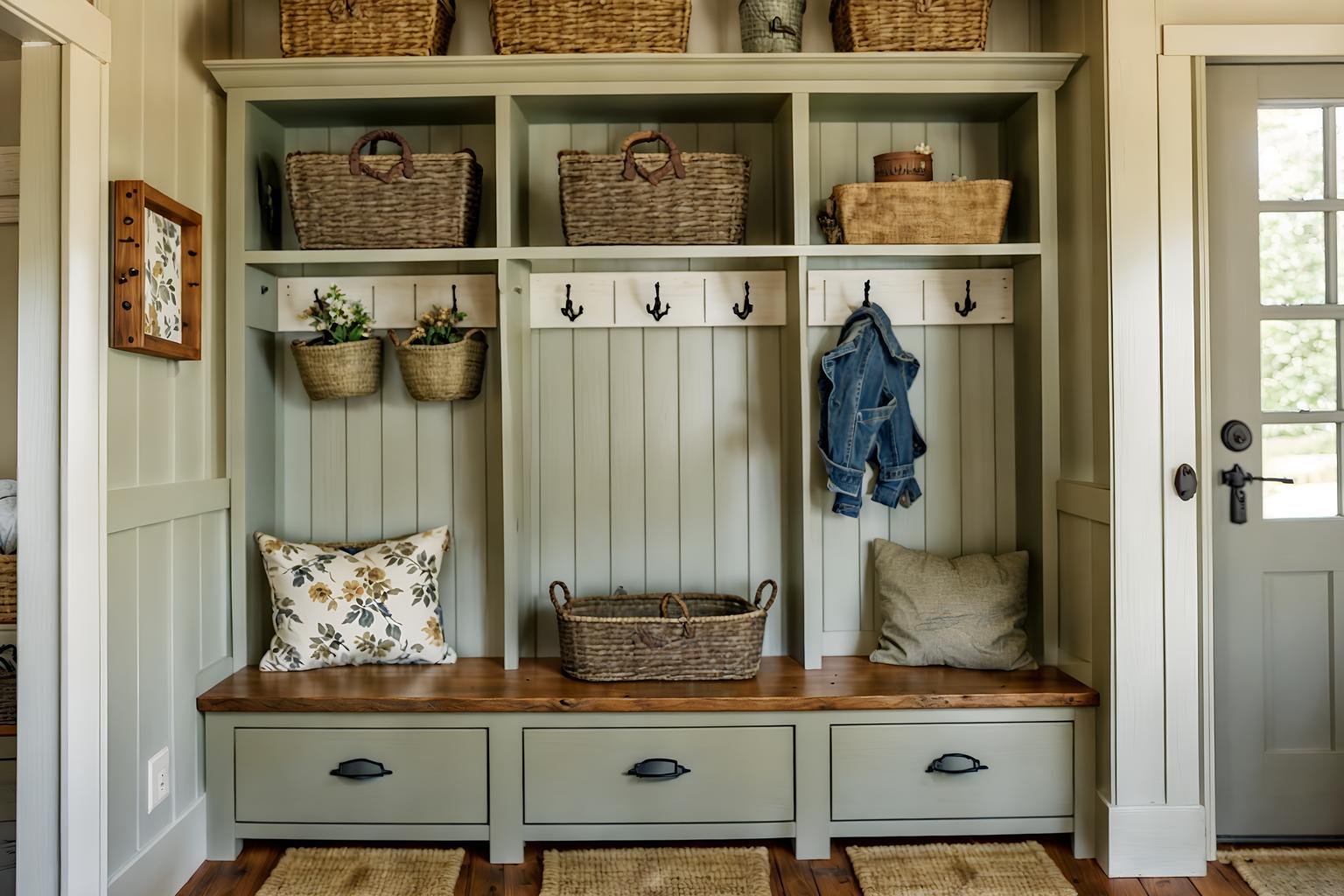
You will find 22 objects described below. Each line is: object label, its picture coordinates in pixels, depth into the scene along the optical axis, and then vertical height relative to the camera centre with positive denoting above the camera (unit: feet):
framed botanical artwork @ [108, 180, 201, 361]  7.03 +1.36
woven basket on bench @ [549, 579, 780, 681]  8.48 -1.61
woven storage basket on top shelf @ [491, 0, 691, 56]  8.53 +3.62
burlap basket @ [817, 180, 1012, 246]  8.73 +2.07
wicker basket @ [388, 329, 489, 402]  8.93 +0.77
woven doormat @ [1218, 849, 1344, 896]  7.68 -3.30
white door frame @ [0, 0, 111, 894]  6.51 +0.00
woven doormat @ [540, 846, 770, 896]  7.72 -3.28
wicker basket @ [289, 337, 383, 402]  8.91 +0.78
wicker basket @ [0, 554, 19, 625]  7.43 -0.96
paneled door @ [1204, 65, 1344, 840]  8.23 +0.03
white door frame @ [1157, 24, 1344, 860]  8.02 +1.81
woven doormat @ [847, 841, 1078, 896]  7.67 -3.28
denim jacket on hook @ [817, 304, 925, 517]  9.02 +0.37
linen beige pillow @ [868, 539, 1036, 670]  8.91 -1.43
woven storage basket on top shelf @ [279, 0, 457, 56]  8.53 +3.61
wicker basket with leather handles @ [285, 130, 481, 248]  8.66 +2.20
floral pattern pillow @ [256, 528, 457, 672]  8.78 -1.31
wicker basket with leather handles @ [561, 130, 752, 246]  8.60 +2.19
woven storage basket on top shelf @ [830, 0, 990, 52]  8.59 +3.63
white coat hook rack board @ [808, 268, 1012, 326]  9.52 +1.47
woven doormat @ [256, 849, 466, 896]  7.71 -3.26
